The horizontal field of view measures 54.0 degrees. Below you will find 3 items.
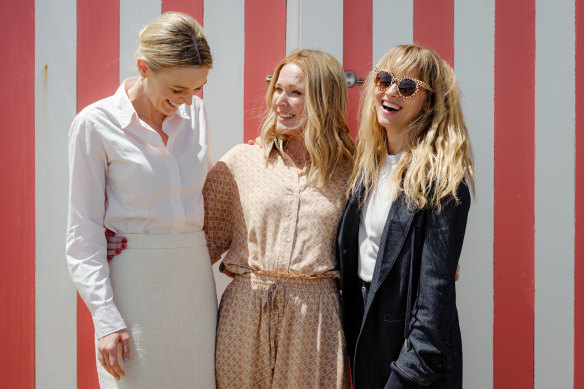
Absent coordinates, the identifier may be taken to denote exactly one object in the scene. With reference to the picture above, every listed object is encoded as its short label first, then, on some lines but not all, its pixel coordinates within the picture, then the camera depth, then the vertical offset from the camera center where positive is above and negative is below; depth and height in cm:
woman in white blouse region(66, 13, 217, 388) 179 -9
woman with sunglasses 181 -11
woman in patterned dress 199 -14
